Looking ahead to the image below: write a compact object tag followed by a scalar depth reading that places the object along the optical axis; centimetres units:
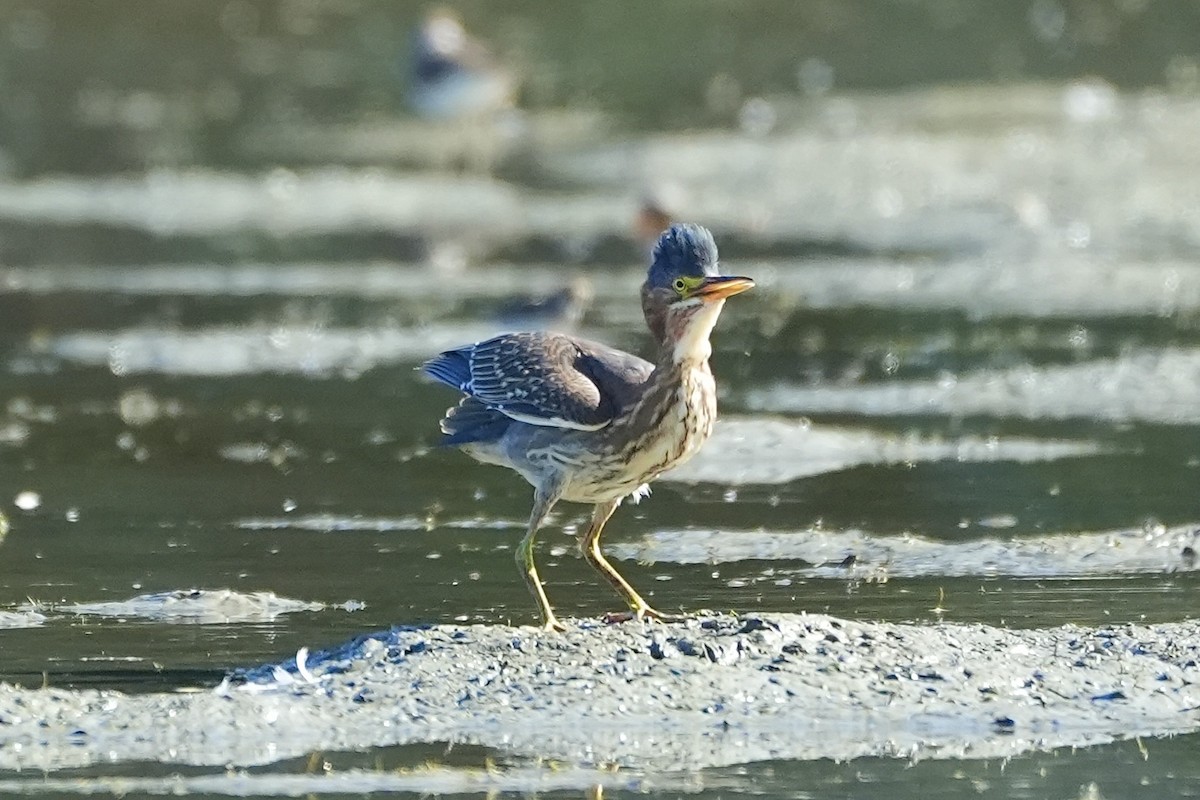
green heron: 1784
